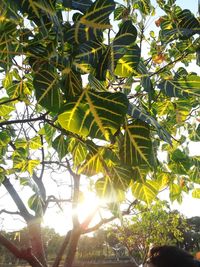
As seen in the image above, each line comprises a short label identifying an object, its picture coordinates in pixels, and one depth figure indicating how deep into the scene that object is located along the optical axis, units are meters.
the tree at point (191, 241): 33.66
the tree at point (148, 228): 11.01
